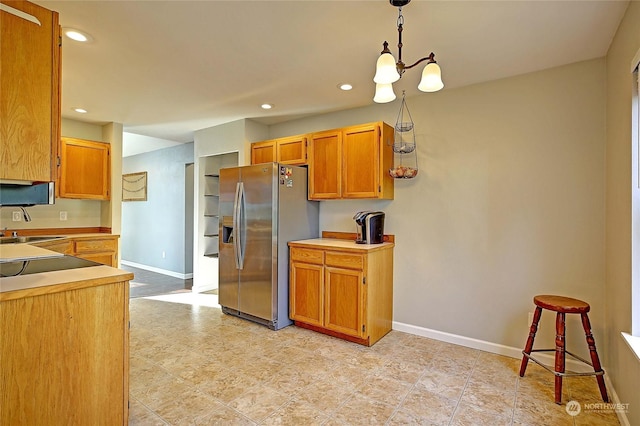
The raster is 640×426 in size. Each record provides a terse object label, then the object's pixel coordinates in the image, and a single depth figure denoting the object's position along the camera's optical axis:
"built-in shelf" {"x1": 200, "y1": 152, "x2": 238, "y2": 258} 5.04
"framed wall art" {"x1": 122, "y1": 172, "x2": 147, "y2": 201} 7.01
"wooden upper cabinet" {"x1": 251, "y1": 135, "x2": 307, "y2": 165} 3.87
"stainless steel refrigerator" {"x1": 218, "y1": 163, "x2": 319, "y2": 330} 3.51
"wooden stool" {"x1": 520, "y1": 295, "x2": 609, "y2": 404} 2.16
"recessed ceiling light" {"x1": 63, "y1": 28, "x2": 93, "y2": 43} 2.17
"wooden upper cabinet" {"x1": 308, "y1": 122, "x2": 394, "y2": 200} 3.31
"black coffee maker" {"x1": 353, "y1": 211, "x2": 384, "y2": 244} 3.35
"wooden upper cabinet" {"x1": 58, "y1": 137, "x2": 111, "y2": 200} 4.18
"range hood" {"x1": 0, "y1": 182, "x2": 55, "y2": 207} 1.86
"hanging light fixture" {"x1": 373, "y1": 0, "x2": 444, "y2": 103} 1.73
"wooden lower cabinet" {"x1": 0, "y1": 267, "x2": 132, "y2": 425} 1.30
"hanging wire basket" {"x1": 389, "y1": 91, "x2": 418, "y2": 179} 3.27
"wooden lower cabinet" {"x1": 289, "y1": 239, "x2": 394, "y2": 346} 3.08
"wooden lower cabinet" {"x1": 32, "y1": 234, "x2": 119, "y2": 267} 3.81
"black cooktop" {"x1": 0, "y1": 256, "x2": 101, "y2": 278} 1.62
